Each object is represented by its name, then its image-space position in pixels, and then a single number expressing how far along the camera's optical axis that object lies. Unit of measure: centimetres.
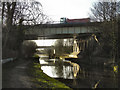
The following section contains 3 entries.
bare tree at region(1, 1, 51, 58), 2105
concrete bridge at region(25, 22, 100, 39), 3943
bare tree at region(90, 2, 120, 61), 2424
